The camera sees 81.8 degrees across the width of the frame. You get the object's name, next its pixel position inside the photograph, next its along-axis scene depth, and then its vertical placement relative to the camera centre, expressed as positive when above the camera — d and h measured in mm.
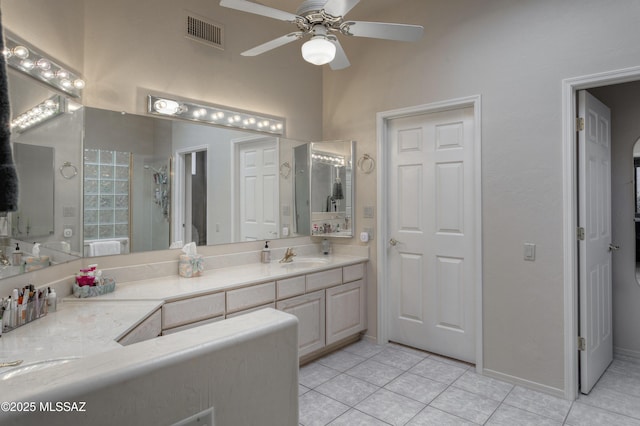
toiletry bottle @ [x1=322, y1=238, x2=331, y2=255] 3789 -332
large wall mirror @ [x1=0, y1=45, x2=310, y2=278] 1832 +224
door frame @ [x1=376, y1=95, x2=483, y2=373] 3157 +242
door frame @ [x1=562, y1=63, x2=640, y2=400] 2508 -93
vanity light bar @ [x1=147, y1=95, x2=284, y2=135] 2623 +800
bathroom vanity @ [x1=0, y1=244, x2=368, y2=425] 578 -394
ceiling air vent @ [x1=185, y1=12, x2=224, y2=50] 2770 +1435
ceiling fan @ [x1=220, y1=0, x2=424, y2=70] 1940 +1082
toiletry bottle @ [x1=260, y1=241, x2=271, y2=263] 3252 -354
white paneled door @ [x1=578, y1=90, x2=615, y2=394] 2572 -186
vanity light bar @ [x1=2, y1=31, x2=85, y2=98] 1672 +765
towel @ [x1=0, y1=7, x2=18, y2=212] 494 +79
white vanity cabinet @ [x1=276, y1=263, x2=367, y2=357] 2916 -759
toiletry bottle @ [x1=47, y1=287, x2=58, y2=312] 1838 -424
